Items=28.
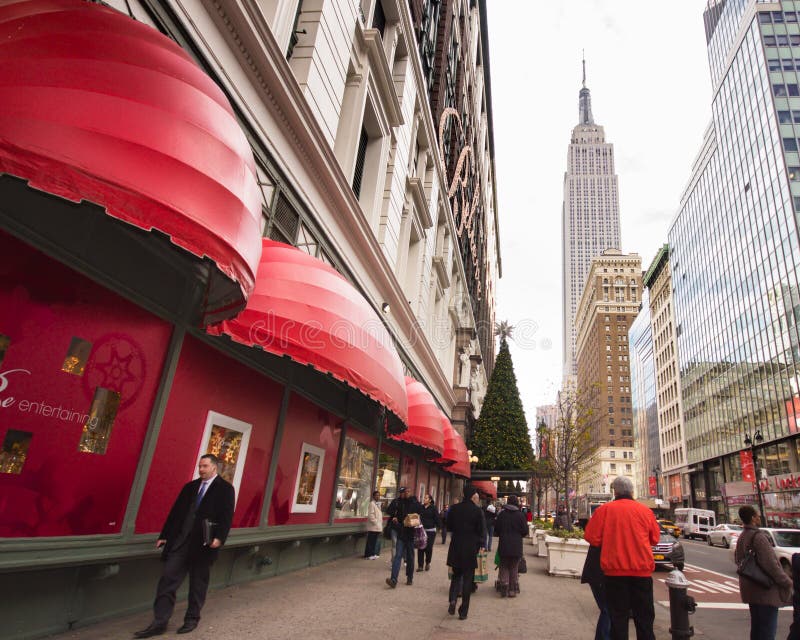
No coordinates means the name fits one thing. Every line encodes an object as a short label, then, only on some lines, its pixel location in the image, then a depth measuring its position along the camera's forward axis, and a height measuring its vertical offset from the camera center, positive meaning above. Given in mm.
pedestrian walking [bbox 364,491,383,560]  13180 -819
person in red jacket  5242 -431
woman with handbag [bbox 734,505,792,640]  5707 -535
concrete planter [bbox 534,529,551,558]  18055 -1144
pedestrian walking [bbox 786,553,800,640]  5727 -677
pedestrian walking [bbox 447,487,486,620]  7402 -614
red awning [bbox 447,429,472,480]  22139 +1775
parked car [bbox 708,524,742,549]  31981 -249
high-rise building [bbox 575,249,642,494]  127688 +46114
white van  46562 +614
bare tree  30281 +4968
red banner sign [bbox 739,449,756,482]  47438 +5872
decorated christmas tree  39250 +5859
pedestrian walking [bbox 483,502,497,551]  18047 -315
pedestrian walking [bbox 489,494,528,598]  9289 -724
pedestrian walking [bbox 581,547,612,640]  6457 -740
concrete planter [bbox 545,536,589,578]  12828 -1046
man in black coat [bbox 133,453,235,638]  5215 -629
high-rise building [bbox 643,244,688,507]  83375 +24989
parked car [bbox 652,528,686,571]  15727 -831
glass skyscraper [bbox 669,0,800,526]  50406 +30142
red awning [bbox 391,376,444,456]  13695 +1956
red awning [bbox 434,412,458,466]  20516 +2238
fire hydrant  5504 -845
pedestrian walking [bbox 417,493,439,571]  12516 -696
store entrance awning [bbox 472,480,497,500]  39531 +1446
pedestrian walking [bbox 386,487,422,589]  9516 -581
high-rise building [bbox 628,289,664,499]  98062 +22816
